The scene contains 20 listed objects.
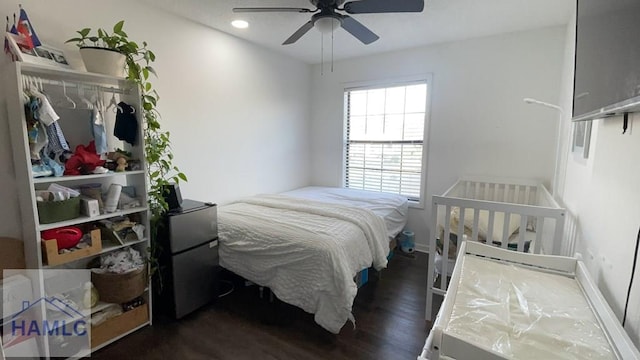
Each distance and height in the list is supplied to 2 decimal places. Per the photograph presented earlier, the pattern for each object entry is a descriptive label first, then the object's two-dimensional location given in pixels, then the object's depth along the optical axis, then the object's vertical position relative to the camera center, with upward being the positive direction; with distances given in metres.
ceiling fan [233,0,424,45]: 1.91 +1.00
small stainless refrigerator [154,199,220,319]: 2.10 -0.85
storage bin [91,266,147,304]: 1.88 -0.91
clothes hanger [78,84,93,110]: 1.94 +0.34
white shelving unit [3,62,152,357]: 1.57 -0.02
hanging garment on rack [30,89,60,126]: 1.57 +0.21
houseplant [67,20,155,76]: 1.79 +0.62
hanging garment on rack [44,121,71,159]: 1.68 +0.03
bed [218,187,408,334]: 1.93 -0.73
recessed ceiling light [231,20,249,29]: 2.73 +1.25
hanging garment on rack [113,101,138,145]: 2.00 +0.19
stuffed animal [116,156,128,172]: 1.96 -0.10
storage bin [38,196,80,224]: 1.61 -0.36
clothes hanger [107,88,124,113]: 2.10 +0.35
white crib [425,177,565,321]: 1.81 -0.47
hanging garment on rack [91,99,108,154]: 1.90 +0.13
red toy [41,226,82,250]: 1.67 -0.52
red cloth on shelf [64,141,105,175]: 1.75 -0.08
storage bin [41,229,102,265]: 1.61 -0.62
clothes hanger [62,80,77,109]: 1.88 +0.34
